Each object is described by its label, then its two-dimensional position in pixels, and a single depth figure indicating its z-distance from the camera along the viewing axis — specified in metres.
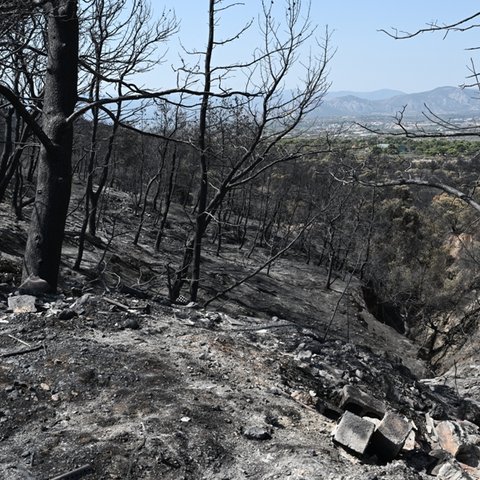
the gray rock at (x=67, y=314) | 4.86
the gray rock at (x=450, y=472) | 3.48
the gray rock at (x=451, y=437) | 4.11
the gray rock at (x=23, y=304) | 4.97
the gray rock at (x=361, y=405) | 4.14
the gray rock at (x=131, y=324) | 4.96
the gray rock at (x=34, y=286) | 5.37
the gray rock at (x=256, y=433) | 3.55
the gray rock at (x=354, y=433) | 3.57
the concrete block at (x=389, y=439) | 3.62
